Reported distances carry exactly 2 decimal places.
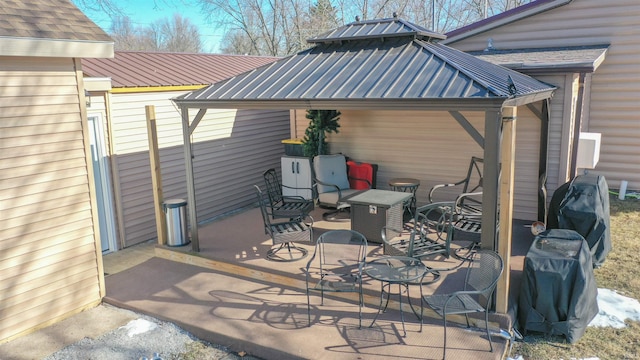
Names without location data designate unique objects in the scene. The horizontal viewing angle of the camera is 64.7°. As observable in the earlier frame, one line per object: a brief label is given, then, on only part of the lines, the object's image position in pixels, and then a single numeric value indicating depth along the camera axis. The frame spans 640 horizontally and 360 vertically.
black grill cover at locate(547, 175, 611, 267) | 6.06
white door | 7.03
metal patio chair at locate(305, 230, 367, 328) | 4.89
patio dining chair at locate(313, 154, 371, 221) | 7.82
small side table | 7.90
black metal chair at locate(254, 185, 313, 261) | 5.99
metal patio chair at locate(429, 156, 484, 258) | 5.97
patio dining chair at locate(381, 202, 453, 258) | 5.30
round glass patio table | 4.57
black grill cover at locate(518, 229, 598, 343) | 4.57
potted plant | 8.78
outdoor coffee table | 6.55
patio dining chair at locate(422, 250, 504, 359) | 4.23
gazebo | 4.43
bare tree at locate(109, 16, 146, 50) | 28.44
